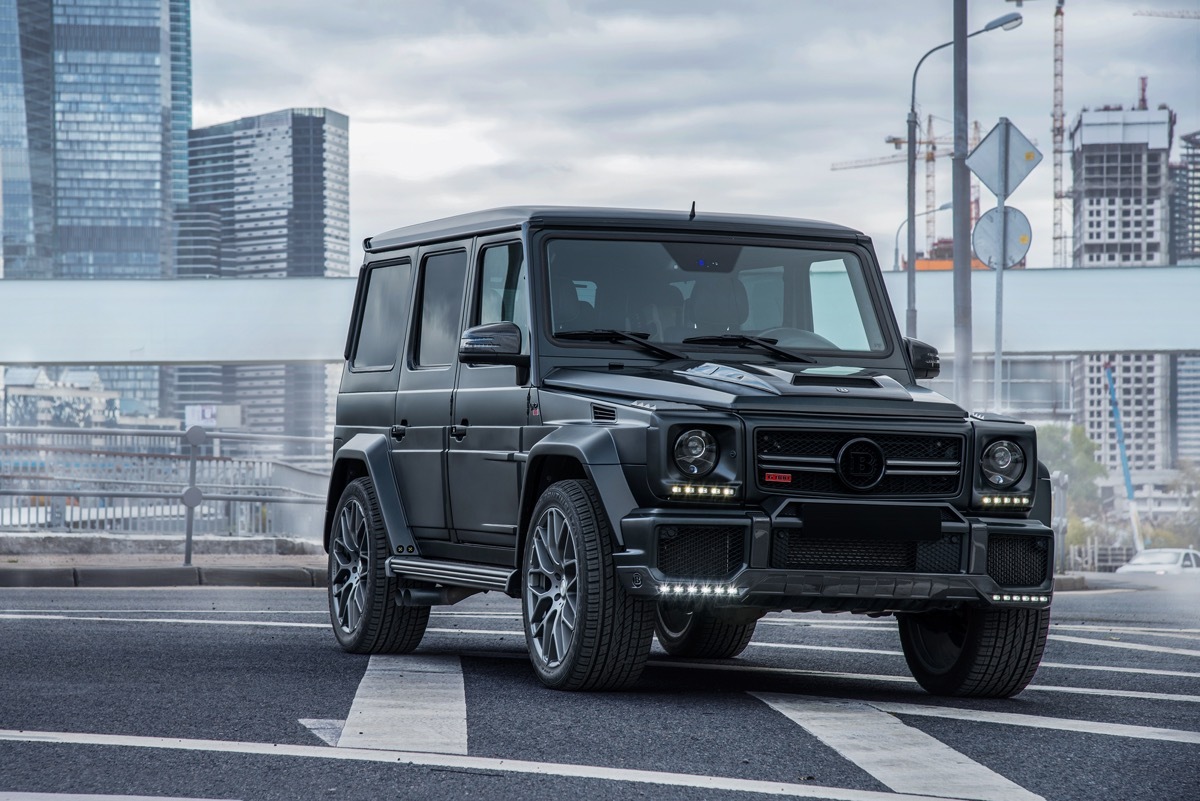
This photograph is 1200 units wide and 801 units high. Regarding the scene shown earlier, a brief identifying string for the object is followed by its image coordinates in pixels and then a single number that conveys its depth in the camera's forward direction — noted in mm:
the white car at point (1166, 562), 74375
